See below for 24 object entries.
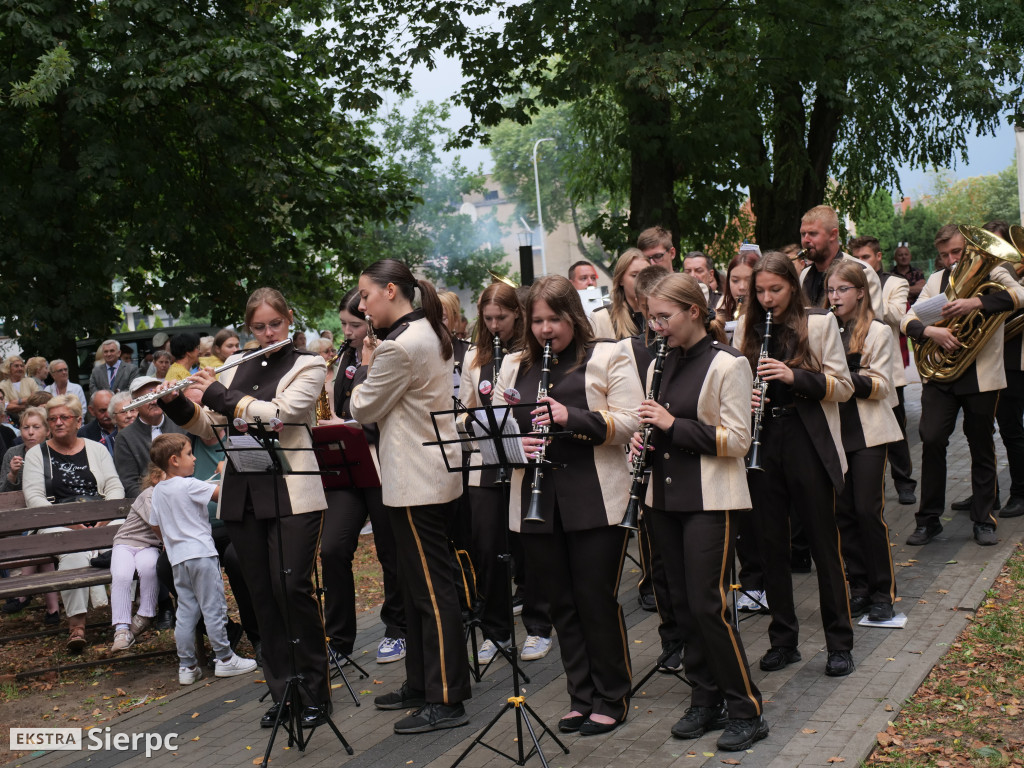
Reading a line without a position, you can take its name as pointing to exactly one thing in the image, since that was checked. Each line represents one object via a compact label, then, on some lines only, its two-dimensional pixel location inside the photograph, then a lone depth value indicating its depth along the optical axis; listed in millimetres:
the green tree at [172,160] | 13406
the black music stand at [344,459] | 5965
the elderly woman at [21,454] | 9281
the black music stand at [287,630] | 5312
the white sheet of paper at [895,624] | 6465
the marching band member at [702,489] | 4891
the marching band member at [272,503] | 5648
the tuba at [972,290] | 8008
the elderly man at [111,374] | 15922
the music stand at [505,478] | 4738
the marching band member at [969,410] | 8023
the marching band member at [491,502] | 6645
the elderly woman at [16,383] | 13352
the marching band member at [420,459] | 5398
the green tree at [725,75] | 12227
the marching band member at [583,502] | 5102
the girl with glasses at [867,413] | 6344
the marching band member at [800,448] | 5738
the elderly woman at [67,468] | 8797
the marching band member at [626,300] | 7273
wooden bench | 8016
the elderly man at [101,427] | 10227
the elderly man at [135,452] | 8930
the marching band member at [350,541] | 6734
